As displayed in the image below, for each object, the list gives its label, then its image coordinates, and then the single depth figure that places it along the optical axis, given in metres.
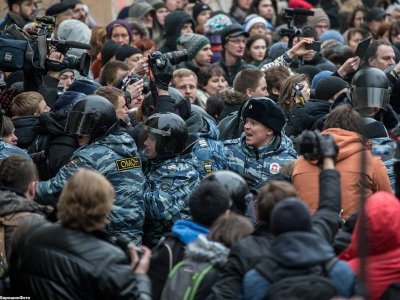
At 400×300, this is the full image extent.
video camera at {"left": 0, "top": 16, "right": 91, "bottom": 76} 17.38
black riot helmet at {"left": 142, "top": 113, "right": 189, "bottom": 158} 15.25
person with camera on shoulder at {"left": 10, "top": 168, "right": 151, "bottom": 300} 11.26
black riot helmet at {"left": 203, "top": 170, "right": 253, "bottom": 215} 12.96
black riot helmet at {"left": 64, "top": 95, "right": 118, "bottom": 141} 15.05
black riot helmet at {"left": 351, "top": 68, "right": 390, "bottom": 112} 16.82
